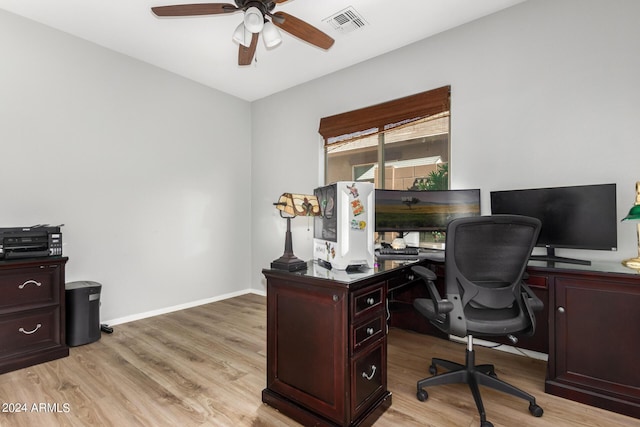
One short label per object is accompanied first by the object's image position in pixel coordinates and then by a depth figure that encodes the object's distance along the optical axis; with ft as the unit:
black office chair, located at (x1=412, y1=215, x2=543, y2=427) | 5.77
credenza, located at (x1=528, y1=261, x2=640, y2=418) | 6.07
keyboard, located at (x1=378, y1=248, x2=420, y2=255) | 8.68
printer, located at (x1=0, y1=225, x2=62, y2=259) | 8.20
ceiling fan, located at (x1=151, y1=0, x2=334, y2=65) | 6.91
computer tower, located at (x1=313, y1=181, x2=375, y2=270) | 6.07
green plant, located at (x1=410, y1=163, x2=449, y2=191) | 10.52
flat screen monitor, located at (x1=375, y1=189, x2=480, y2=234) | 9.32
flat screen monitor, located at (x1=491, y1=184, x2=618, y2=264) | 7.10
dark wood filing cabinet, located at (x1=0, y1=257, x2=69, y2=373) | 7.98
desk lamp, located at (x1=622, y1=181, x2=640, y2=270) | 6.47
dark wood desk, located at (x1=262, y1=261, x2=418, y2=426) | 5.24
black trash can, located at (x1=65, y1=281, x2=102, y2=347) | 9.18
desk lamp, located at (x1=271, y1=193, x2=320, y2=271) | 6.22
